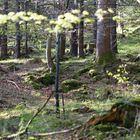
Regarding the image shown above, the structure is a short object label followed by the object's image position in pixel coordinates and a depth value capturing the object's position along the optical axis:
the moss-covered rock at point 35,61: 25.77
